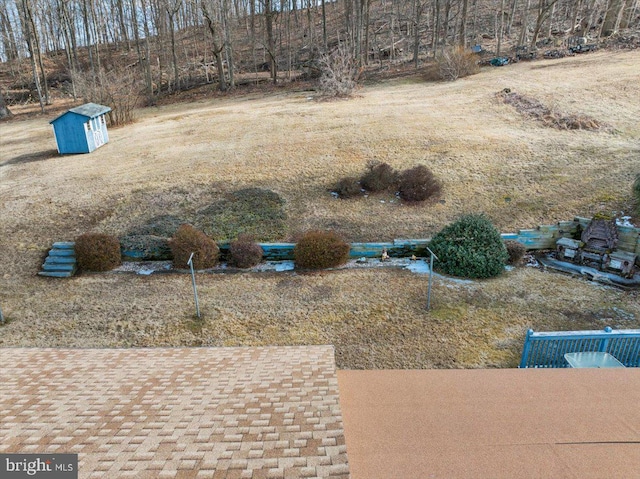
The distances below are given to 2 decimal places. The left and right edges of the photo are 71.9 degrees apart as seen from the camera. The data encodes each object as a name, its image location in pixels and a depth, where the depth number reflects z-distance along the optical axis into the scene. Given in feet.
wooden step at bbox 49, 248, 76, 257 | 43.37
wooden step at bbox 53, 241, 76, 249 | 44.10
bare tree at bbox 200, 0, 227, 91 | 112.88
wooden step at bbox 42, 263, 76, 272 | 41.86
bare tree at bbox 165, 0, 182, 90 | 120.47
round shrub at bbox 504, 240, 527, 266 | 41.27
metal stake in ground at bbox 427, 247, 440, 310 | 34.27
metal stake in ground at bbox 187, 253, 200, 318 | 33.68
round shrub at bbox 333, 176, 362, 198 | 52.95
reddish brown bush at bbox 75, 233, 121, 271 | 41.91
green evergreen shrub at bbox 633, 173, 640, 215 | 44.68
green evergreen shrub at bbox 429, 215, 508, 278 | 38.91
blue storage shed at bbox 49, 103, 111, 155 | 68.95
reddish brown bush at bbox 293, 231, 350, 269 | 41.27
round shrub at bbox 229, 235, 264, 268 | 42.39
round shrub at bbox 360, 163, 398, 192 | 53.93
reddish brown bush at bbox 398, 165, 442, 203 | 52.03
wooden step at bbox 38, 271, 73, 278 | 41.29
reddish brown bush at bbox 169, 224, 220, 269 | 41.81
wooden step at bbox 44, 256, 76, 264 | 42.60
